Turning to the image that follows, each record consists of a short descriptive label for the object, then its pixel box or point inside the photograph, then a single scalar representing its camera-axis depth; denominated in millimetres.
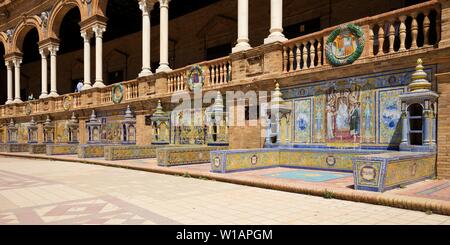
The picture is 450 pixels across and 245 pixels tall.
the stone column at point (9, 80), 25078
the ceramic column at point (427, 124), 6535
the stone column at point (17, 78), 24359
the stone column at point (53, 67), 21234
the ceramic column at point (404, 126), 6863
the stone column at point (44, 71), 21938
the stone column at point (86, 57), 18469
